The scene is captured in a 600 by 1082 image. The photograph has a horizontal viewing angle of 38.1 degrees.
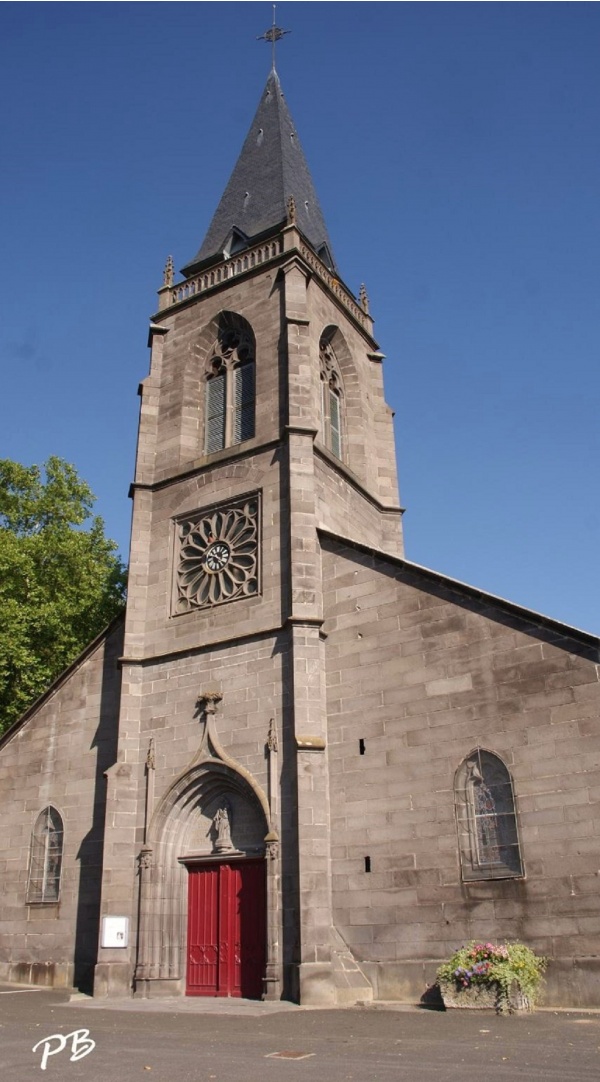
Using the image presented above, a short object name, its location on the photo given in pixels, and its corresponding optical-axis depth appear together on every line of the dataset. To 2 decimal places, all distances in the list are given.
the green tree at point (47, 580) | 25.48
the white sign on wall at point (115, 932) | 16.34
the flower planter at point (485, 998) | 12.05
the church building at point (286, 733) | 14.07
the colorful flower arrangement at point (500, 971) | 12.09
